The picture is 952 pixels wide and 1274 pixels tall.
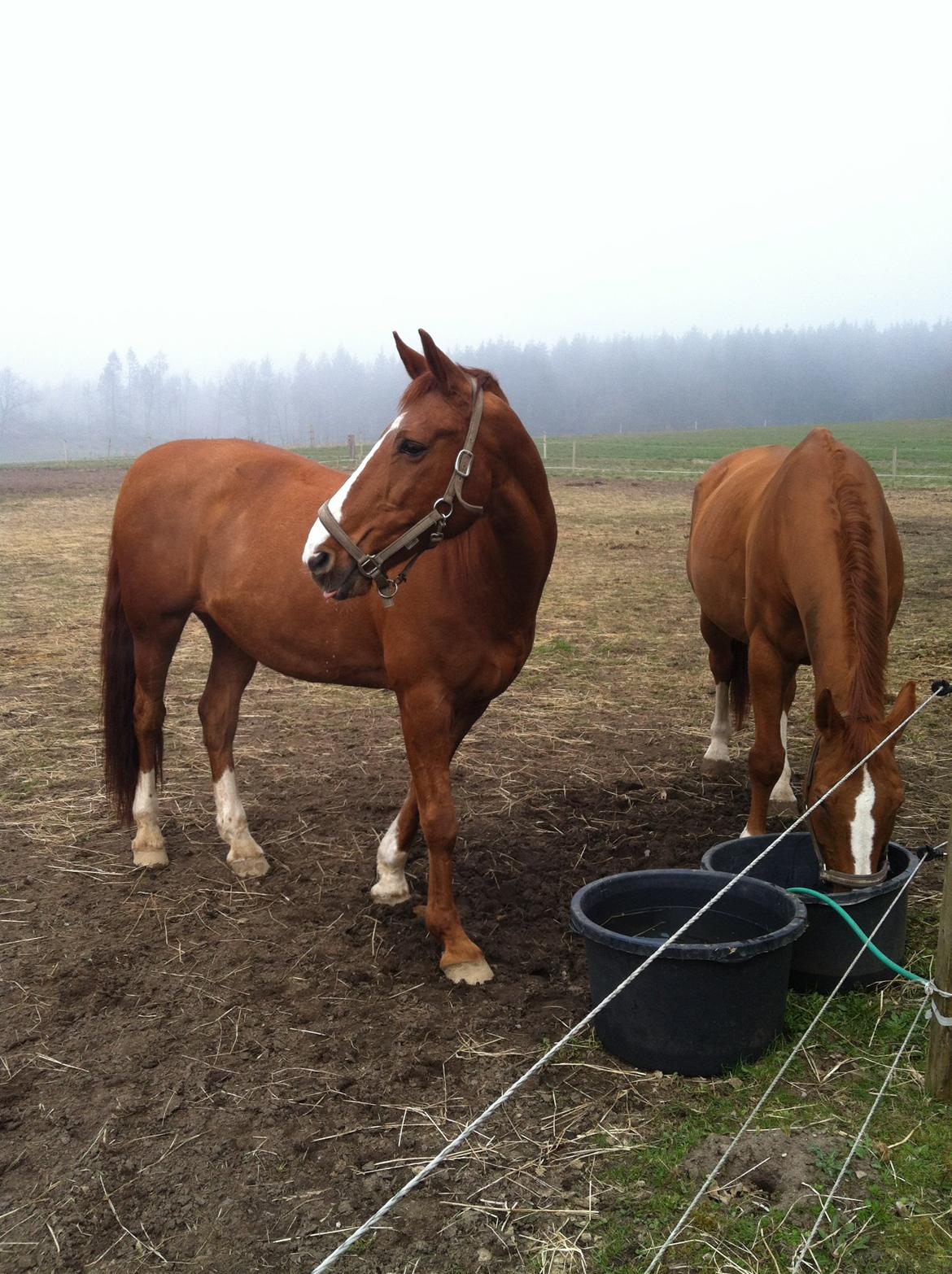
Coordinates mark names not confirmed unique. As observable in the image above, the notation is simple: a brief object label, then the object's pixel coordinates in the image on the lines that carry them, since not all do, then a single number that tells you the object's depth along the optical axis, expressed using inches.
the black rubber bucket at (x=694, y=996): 110.2
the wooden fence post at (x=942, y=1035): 102.0
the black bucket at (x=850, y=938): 126.3
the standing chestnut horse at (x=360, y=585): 127.0
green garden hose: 116.3
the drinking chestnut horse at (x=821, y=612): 125.0
